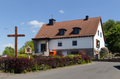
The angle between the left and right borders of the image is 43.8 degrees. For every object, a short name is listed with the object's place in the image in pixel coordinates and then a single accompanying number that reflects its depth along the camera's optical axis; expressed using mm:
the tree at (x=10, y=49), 114925
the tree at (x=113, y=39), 44781
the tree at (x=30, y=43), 70188
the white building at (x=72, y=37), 33406
